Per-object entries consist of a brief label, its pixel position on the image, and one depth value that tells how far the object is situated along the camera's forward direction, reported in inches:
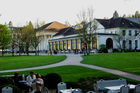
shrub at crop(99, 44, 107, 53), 2105.6
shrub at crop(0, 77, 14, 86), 423.2
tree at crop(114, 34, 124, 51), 2126.0
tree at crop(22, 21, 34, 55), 2433.6
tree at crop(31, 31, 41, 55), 2381.9
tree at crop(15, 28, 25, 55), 2518.5
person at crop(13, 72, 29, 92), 455.5
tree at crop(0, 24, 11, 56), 2455.7
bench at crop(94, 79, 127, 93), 369.7
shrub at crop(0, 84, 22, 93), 341.2
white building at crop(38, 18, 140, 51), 2224.4
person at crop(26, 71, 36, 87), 441.6
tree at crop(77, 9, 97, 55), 1840.9
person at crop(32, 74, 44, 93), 384.1
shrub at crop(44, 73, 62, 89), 472.1
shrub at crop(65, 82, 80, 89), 377.3
